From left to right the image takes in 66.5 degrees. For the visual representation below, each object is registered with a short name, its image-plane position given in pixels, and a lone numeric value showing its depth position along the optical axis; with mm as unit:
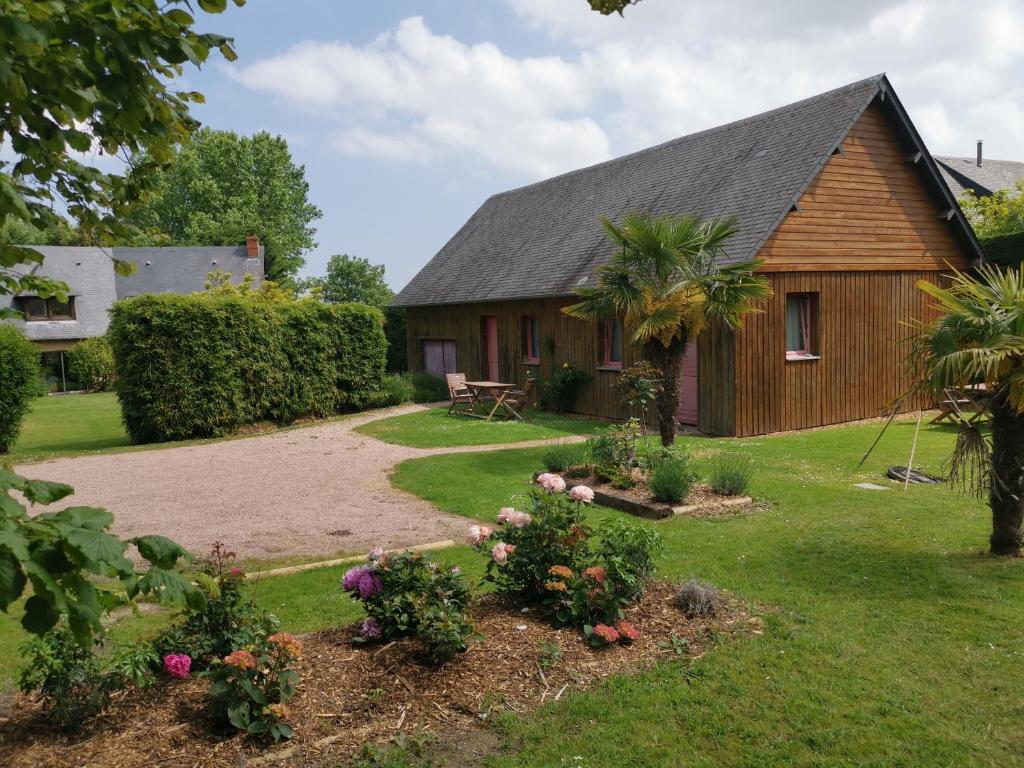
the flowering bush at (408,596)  4633
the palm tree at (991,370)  6285
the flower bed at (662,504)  8953
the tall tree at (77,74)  2373
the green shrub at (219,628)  4281
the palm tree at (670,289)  12109
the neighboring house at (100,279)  37438
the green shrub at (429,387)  24219
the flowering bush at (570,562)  5207
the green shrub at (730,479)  9469
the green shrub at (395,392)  22969
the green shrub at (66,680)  3834
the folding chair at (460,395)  20750
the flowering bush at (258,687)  3832
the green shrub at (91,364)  35875
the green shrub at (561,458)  10891
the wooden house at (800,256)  15578
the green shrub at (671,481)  9008
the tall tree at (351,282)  57188
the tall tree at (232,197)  53844
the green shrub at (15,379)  16781
